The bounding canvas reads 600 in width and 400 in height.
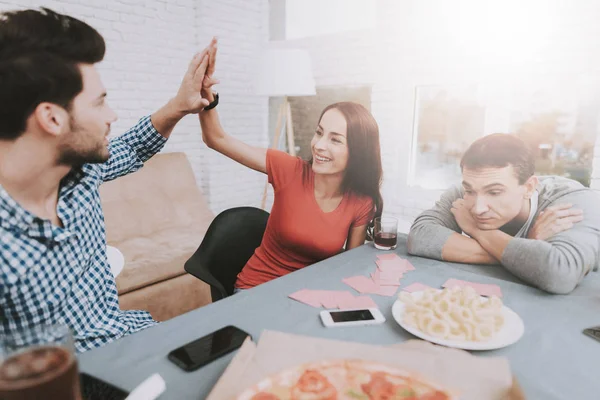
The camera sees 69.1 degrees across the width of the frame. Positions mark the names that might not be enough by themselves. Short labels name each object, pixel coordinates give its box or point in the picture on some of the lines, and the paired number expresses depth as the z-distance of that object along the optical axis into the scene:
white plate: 0.90
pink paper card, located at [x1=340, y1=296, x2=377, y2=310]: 1.12
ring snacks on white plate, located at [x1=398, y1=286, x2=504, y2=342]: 0.94
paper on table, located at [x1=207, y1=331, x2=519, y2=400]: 0.74
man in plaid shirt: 0.99
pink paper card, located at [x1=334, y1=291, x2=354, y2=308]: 1.14
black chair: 1.69
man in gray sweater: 1.32
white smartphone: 1.02
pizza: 0.69
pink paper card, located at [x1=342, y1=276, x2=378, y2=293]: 1.24
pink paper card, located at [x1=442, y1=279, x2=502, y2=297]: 1.22
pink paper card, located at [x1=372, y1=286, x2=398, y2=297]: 1.21
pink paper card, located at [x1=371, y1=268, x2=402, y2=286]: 1.28
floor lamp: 3.34
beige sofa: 2.59
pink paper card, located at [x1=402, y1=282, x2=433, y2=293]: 1.24
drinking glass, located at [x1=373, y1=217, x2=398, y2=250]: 1.62
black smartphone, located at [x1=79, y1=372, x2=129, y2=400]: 0.80
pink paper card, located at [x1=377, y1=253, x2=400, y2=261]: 1.51
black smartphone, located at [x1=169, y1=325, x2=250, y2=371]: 0.85
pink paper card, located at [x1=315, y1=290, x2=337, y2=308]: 1.13
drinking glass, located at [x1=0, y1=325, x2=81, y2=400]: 0.57
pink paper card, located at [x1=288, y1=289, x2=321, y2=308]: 1.14
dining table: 0.81
